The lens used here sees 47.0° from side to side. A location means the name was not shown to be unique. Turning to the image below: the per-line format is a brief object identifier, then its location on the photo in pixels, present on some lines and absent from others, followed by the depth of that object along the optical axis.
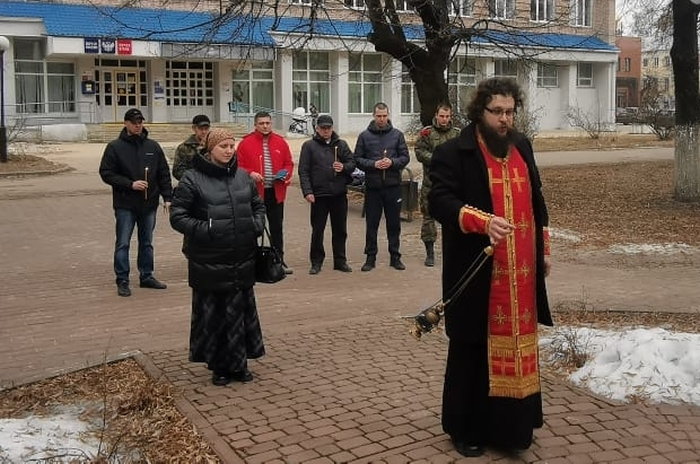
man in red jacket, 9.21
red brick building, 82.16
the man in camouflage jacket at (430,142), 9.41
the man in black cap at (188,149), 8.80
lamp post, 22.48
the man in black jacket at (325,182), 9.48
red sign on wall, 34.88
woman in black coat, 5.37
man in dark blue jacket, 9.65
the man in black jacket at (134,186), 8.41
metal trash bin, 14.10
